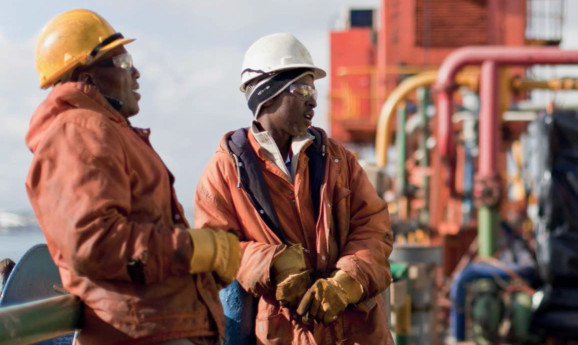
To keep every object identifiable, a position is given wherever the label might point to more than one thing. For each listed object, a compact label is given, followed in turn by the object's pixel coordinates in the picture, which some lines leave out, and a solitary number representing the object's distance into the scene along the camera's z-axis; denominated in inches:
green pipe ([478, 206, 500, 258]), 520.7
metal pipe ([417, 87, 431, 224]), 737.8
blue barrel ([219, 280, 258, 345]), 178.2
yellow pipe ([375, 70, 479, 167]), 739.4
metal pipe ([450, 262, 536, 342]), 454.0
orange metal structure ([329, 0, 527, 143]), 1021.8
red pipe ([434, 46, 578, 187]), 601.0
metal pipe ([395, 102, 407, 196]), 745.6
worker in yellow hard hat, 132.6
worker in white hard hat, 168.4
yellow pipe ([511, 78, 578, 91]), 642.2
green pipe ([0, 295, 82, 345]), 125.9
